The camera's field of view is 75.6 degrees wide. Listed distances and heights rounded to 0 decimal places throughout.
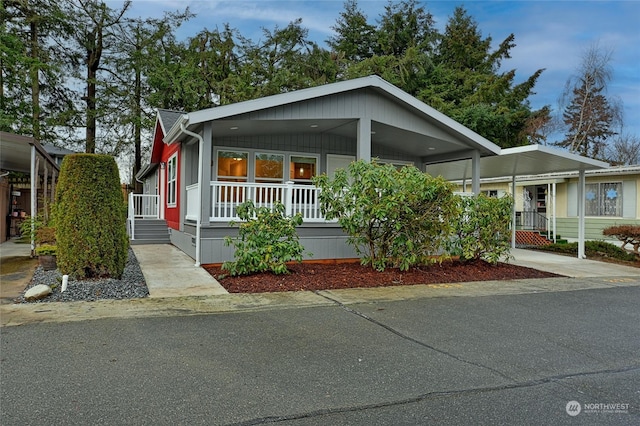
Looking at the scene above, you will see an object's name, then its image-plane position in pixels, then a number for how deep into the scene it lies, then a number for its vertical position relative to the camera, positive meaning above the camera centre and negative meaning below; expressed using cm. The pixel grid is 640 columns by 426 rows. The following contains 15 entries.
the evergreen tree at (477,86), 2075 +715
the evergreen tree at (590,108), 2475 +690
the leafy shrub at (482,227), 883 -26
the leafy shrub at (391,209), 753 +9
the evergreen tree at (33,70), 1832 +658
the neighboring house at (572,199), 1424 +65
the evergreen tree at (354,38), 2611 +1127
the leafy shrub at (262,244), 717 -54
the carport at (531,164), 1073 +155
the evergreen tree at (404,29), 2572 +1180
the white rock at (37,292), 557 -111
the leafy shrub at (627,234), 1119 -49
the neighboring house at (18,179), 990 +123
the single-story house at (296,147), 859 +187
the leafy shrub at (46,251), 771 -74
